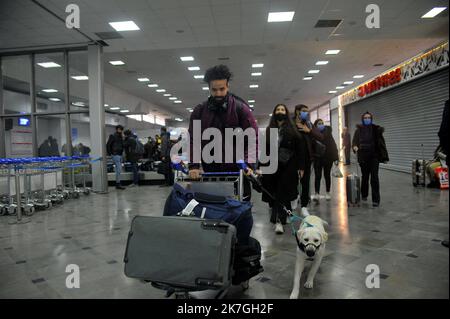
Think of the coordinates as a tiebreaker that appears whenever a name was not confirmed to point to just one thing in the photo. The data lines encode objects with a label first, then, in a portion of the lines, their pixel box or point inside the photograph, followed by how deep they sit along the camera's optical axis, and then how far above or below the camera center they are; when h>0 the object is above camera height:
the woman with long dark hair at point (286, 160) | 3.98 -0.13
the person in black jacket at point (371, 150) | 5.46 -0.04
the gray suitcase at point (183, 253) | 1.68 -0.54
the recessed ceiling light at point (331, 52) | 10.88 +3.27
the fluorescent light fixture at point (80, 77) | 11.98 +2.87
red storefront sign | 12.11 +2.77
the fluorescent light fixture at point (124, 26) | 7.42 +2.97
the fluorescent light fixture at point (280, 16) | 7.07 +2.97
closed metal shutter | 9.59 +1.06
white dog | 2.17 -0.65
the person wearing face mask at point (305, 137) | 4.75 +0.19
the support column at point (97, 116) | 8.87 +1.05
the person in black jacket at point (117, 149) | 9.68 +0.14
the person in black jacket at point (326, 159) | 6.09 -0.19
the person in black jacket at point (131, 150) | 10.01 +0.09
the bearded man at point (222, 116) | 2.50 +0.28
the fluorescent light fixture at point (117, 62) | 11.30 +3.21
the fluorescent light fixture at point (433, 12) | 7.09 +3.01
